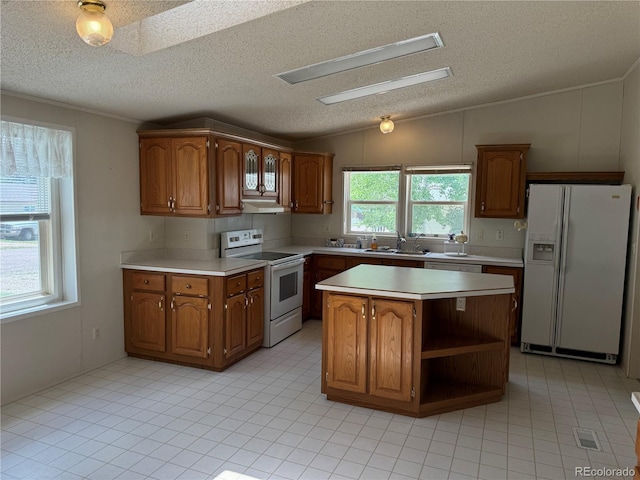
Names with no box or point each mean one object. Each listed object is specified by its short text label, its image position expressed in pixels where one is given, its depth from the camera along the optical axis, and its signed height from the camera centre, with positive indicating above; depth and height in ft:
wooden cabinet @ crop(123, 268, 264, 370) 12.01 -3.25
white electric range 14.19 -2.51
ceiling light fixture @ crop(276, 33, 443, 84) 9.70 +3.76
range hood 14.23 +0.11
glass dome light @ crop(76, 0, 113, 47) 5.33 +2.29
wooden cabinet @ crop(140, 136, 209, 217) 12.56 +0.98
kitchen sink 16.70 -1.65
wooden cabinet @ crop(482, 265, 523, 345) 14.58 -2.97
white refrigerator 13.04 -1.80
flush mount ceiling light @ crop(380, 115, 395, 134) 15.19 +3.09
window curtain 9.70 +1.36
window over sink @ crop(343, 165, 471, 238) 17.21 +0.50
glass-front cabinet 14.20 +1.38
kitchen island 9.61 -3.19
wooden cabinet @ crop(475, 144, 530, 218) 15.05 +1.19
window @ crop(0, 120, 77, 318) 10.03 -0.32
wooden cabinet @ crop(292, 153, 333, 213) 18.03 +1.21
